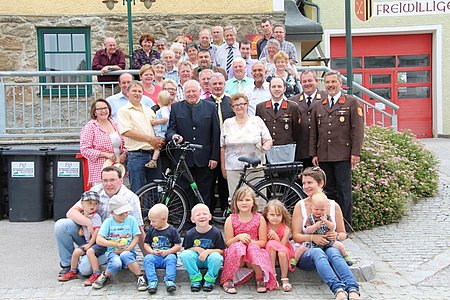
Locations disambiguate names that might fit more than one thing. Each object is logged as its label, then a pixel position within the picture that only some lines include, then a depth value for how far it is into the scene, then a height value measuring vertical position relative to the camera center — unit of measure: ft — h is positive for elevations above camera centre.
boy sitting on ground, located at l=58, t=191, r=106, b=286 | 21.36 -3.35
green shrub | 28.32 -2.02
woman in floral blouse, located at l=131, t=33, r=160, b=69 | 34.94 +4.11
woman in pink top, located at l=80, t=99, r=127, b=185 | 25.43 -0.17
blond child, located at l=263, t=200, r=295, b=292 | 20.94 -3.15
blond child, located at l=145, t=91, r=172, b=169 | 25.86 +0.57
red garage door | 75.20 +6.76
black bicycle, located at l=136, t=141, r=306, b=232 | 24.88 -1.93
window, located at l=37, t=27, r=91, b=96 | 44.04 +5.59
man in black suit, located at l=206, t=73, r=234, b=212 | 26.14 +1.26
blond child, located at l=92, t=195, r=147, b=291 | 20.97 -3.11
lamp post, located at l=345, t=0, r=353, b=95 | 33.73 +4.01
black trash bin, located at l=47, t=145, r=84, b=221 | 29.68 -1.91
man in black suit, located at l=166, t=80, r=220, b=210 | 25.45 +0.32
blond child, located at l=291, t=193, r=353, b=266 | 21.29 -2.79
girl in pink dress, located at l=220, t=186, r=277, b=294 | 20.69 -3.36
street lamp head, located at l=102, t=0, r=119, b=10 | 39.68 +7.50
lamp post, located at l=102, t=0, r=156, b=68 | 37.78 +7.21
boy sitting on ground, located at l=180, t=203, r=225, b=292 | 20.75 -3.46
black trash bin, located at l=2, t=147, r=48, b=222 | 30.25 -2.01
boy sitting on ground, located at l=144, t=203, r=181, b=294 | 20.78 -3.35
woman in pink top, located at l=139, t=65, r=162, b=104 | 27.84 +2.16
